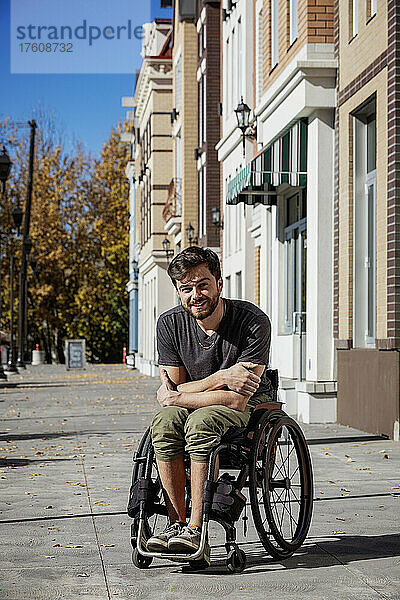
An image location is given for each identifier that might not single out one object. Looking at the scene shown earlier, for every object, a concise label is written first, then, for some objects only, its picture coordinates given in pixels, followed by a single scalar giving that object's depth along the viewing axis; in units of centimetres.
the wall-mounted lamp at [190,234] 3431
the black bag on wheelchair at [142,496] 613
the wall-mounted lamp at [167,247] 4067
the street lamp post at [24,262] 4409
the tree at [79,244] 6153
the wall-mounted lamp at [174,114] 3875
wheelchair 595
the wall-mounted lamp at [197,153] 3434
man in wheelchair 617
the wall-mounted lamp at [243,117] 2245
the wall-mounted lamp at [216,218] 2970
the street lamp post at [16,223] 3581
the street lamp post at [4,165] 2544
